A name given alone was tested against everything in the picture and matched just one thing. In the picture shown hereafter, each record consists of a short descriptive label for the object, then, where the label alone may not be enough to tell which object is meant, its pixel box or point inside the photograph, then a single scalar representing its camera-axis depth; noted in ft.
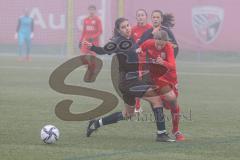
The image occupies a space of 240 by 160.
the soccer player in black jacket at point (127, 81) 59.82
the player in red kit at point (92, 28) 129.80
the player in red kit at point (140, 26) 77.66
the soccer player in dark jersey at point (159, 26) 67.73
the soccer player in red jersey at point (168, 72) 59.36
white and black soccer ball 54.85
